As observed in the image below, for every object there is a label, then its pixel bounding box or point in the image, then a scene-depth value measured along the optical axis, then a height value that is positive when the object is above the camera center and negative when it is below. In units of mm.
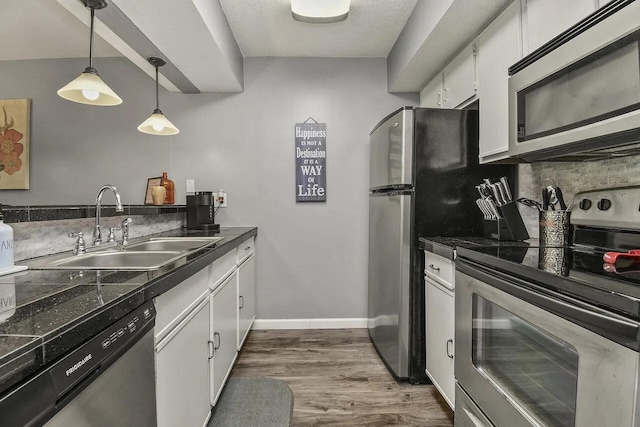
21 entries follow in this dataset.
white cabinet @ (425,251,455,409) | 1673 -568
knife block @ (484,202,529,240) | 1740 -54
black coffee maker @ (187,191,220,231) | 2678 +10
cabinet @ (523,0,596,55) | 1211 +756
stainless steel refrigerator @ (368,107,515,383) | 2008 +109
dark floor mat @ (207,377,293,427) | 1711 -1025
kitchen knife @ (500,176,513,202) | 1767 +128
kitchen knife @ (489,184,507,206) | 1823 +93
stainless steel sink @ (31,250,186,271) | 1178 -200
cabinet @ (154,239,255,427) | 1074 -521
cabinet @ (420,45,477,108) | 2051 +876
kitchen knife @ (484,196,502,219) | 1798 +34
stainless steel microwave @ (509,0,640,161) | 931 +401
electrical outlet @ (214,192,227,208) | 2943 +105
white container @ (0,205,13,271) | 1031 -104
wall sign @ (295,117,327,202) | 2955 +451
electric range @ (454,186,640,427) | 715 -298
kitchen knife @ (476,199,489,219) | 1929 +36
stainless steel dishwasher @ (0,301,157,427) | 521 -327
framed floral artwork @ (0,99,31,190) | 2490 +498
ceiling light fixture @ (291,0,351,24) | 2152 +1291
